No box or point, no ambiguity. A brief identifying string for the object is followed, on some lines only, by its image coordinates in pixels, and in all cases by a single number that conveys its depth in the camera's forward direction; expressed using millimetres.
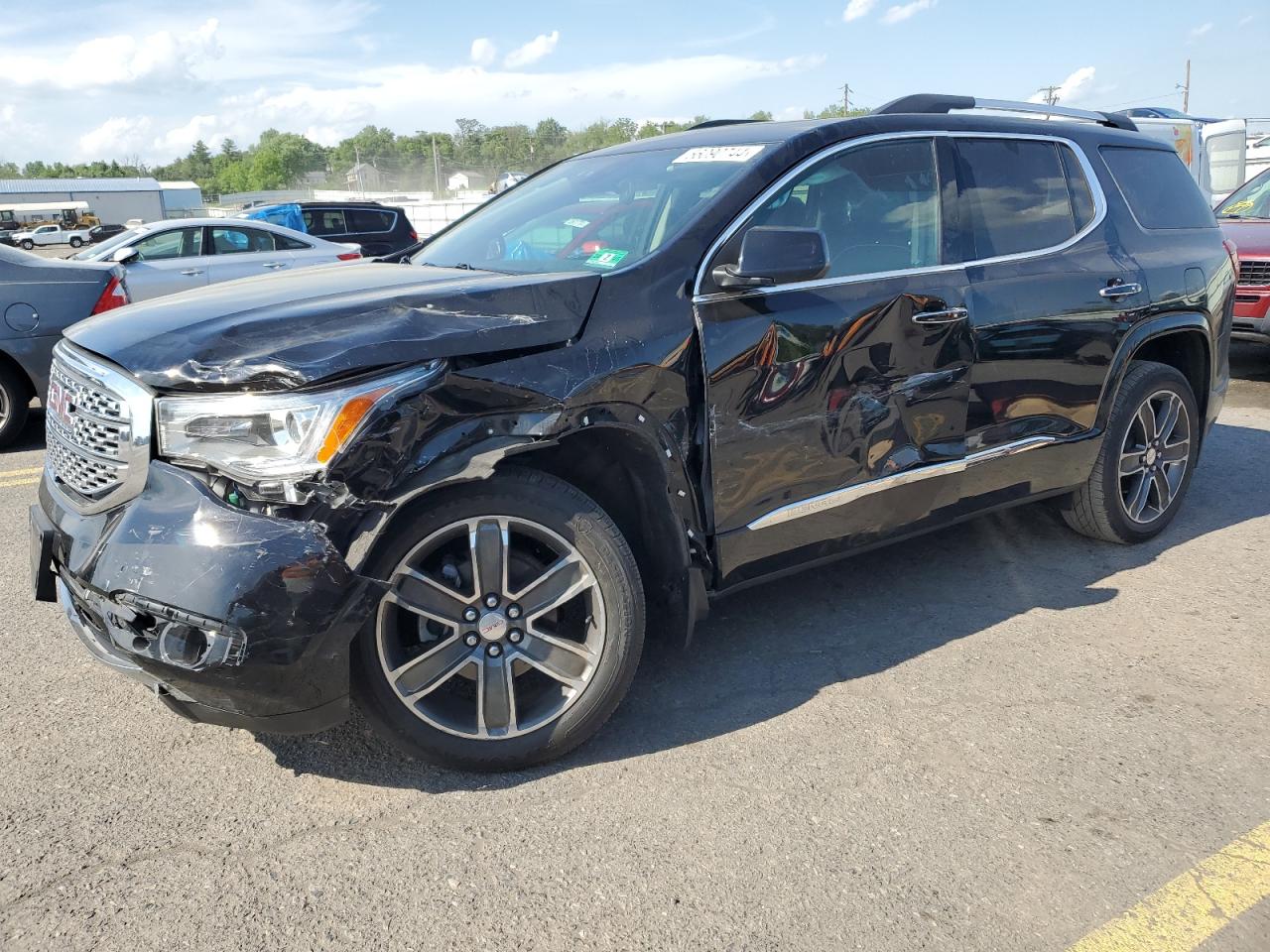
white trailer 18125
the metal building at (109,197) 81250
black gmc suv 2344
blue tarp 15992
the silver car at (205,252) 8891
